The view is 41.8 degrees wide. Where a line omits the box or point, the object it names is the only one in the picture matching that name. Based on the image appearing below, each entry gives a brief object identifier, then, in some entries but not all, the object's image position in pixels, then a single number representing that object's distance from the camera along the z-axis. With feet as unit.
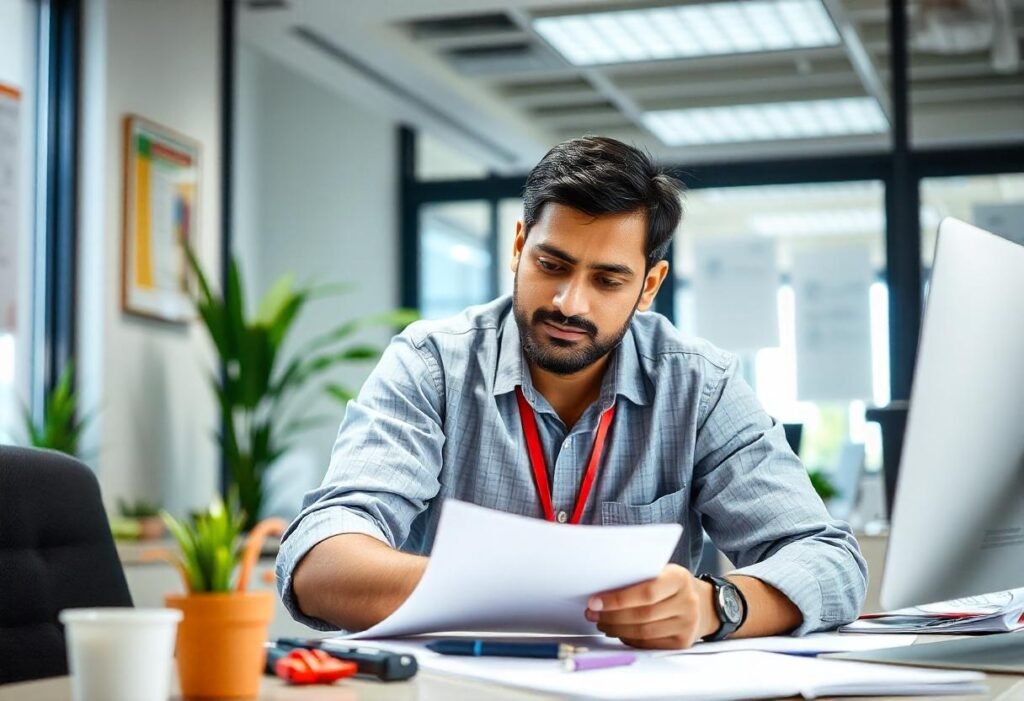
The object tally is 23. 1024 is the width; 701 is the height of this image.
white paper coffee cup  2.61
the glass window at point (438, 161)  21.90
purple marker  3.44
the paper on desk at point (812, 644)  4.01
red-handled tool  3.17
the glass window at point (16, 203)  13.11
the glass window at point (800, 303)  18.42
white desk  3.01
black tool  3.23
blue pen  3.65
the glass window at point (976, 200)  17.33
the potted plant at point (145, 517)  12.97
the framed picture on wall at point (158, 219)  14.49
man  5.33
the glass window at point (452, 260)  21.24
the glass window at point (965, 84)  17.33
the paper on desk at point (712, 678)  3.14
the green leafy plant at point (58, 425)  12.39
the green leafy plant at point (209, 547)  2.75
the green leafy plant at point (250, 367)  14.88
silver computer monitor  3.64
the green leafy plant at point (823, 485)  15.30
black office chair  4.57
